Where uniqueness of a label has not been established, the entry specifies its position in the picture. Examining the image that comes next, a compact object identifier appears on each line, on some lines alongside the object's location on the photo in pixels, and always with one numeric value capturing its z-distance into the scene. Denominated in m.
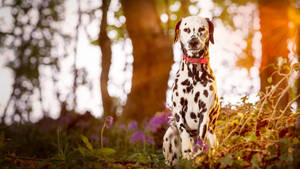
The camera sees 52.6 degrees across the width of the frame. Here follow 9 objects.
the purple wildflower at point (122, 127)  8.77
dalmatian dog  4.03
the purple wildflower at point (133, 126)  8.01
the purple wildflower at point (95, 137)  7.01
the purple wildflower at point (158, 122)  6.61
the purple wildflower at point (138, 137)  6.93
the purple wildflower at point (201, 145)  3.77
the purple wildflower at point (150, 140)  6.58
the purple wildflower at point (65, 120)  8.39
